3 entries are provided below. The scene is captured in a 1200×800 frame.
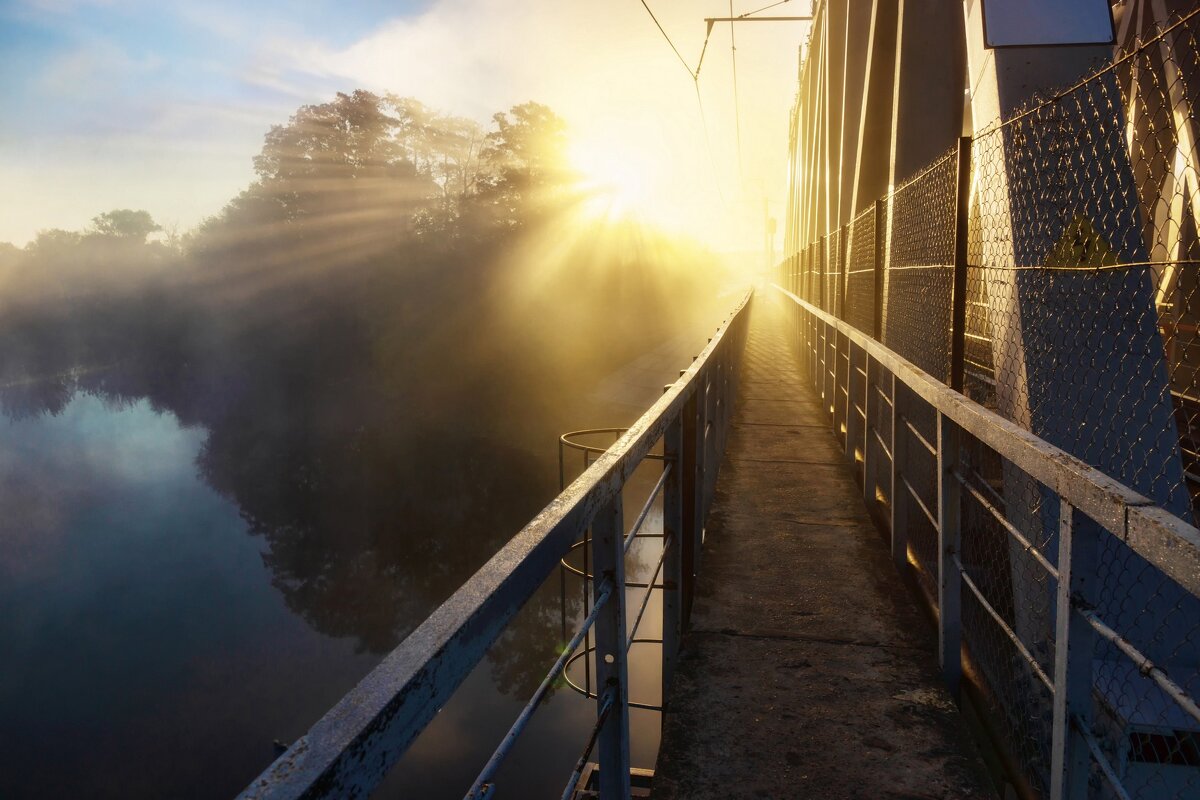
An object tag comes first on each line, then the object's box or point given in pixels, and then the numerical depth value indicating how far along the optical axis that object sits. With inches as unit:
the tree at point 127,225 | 3065.9
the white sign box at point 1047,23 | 192.4
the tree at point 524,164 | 2068.2
